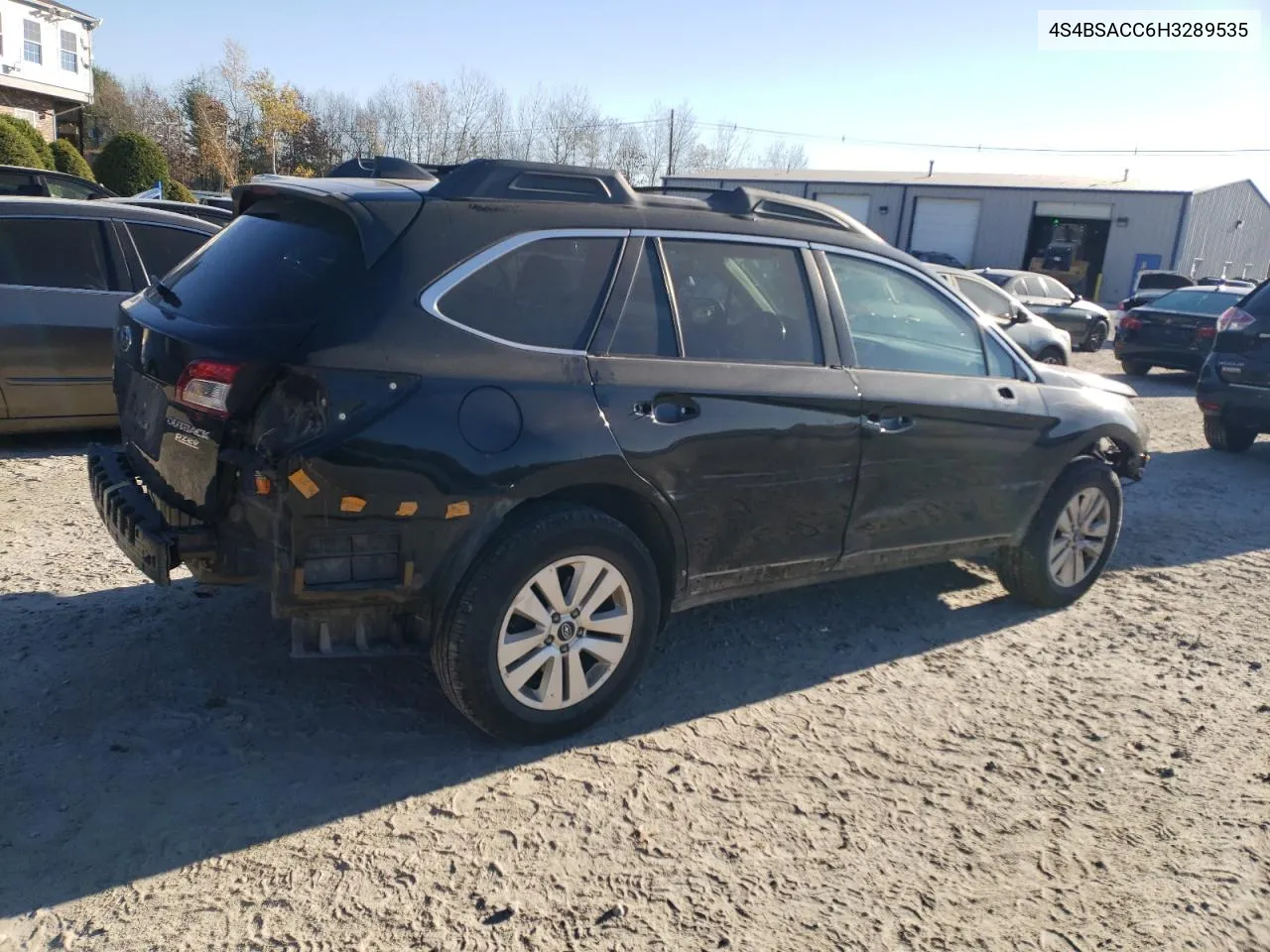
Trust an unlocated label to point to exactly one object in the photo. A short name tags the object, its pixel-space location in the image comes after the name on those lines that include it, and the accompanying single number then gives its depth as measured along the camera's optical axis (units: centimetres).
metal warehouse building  4138
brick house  3828
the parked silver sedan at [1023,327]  1283
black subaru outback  310
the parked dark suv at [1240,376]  908
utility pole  6604
